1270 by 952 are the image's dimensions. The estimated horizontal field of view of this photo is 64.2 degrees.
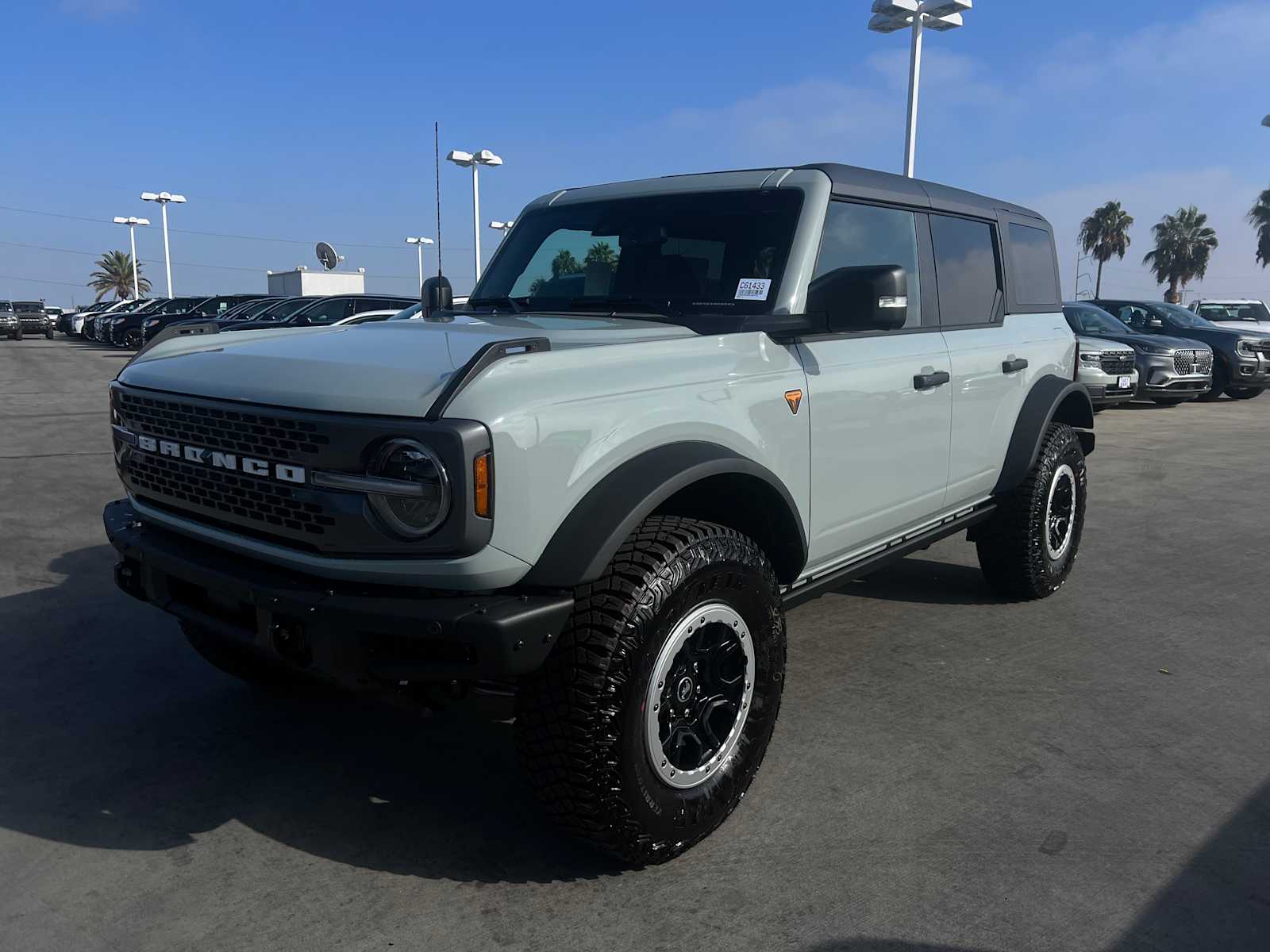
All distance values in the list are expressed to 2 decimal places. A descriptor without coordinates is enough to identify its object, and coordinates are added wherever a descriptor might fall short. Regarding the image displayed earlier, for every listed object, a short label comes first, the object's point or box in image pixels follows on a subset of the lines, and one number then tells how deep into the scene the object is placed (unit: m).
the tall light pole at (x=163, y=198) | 56.00
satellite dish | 21.16
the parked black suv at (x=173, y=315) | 28.34
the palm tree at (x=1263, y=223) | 65.94
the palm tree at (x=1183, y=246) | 63.97
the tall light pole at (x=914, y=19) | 16.69
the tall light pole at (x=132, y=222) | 64.31
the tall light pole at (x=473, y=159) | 25.41
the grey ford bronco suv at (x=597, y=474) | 2.44
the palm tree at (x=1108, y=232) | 65.25
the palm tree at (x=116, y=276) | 85.12
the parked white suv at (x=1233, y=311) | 22.50
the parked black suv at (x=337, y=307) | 18.44
